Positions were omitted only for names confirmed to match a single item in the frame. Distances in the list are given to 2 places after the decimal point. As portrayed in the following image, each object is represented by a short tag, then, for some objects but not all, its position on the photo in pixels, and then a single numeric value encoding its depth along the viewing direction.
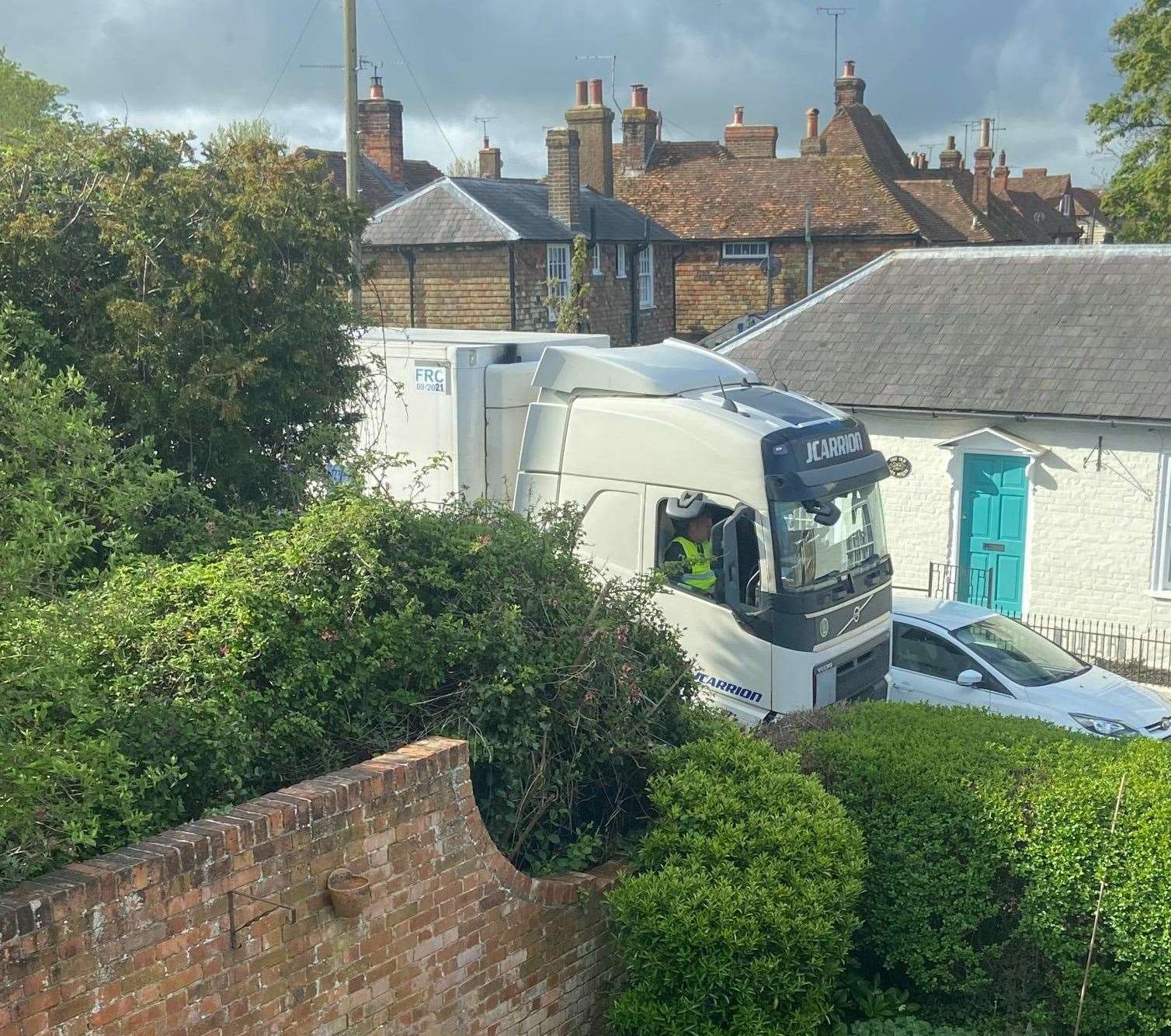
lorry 10.03
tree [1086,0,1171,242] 30.09
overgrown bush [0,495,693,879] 4.99
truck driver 10.27
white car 11.34
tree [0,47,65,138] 33.12
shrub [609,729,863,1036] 6.15
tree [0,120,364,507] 9.09
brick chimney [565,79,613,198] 34.97
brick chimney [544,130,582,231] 30.98
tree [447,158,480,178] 49.97
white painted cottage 17.19
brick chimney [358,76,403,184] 39.66
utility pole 14.97
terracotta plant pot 5.49
